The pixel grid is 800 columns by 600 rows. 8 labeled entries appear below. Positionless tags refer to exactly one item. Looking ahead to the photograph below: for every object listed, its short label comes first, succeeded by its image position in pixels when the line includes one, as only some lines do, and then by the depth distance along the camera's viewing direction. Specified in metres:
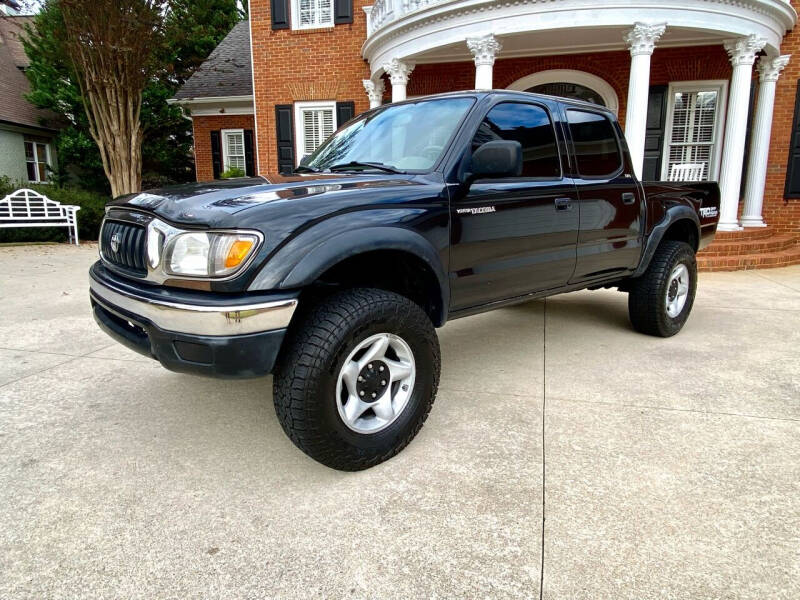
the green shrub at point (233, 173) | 12.76
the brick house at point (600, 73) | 8.58
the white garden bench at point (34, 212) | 11.15
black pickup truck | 2.13
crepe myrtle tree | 12.89
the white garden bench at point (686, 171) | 10.06
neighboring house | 19.86
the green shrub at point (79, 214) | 11.61
